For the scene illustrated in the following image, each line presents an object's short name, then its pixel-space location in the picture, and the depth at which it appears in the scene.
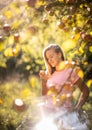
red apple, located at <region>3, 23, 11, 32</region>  2.67
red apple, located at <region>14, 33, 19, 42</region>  2.74
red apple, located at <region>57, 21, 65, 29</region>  2.96
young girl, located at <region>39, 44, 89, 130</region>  3.23
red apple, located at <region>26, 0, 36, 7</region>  2.71
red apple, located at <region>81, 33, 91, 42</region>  2.76
